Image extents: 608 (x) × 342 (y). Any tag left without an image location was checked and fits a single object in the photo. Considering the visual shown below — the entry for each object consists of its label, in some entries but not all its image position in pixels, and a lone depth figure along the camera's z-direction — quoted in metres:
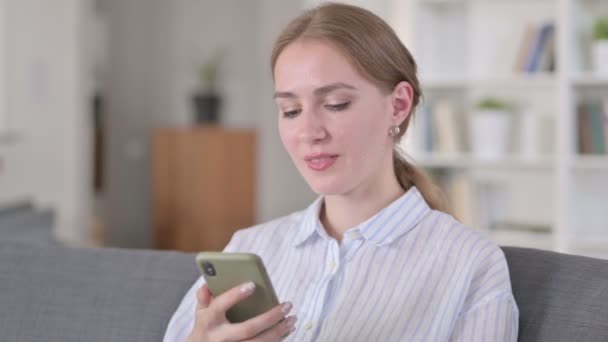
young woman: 1.29
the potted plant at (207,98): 7.31
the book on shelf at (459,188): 4.18
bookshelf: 4.00
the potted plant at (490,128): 4.08
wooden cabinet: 7.04
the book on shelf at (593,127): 3.97
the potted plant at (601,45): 3.89
